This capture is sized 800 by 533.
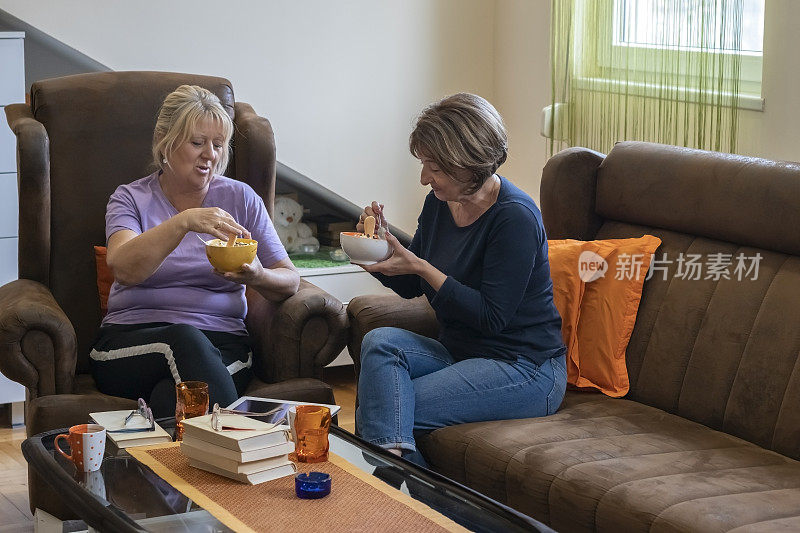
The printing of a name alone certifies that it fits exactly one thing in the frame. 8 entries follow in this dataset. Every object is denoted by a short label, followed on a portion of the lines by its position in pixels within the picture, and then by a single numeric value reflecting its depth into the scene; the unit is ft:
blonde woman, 8.34
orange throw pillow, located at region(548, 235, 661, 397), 8.80
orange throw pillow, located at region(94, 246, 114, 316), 9.43
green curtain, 10.73
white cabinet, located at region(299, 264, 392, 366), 13.69
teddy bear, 14.10
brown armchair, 9.04
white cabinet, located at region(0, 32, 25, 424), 11.46
